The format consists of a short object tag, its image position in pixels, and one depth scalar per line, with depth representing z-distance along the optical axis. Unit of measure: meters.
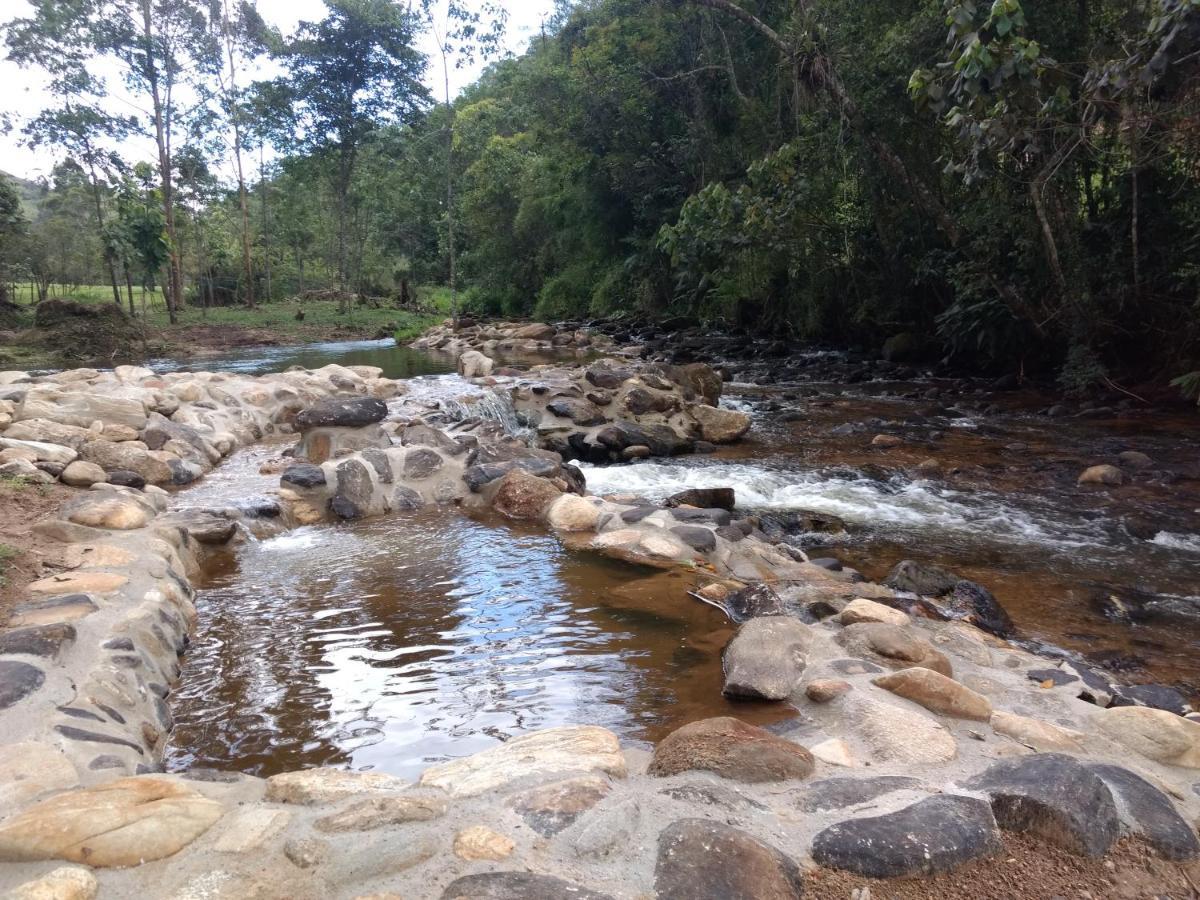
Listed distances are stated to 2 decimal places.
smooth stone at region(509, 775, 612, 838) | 2.09
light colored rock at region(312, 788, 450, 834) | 2.08
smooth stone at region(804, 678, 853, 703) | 3.03
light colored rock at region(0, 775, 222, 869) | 1.88
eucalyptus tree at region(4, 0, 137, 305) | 24.36
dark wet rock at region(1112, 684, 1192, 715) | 3.44
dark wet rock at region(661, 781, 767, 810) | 2.21
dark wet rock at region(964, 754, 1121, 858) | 2.08
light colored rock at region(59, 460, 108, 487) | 5.65
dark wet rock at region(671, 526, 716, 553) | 5.16
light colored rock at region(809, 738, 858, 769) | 2.51
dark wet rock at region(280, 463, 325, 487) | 6.18
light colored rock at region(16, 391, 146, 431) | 7.34
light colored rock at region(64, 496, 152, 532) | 4.76
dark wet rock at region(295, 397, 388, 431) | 7.45
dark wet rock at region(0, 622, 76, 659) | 2.98
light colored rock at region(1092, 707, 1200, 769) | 2.62
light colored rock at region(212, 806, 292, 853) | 1.97
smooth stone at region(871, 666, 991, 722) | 2.86
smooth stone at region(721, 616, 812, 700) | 3.21
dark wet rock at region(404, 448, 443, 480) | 6.58
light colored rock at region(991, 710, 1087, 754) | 2.66
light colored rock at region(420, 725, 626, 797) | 2.39
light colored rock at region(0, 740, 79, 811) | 2.21
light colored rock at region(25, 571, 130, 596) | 3.62
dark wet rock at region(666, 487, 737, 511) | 6.90
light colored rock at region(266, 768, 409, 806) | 2.28
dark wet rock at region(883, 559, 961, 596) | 4.85
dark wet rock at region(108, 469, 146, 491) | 5.92
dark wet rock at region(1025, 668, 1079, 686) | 3.42
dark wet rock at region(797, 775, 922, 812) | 2.21
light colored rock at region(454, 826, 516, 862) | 1.95
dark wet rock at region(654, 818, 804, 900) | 1.83
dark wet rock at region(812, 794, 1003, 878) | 1.94
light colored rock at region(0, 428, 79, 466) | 5.79
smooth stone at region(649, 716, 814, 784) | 2.39
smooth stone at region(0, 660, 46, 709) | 2.69
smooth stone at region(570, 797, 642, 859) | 1.99
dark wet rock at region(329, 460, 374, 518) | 6.08
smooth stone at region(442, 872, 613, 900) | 1.78
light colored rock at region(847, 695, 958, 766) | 2.54
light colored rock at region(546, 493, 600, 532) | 5.77
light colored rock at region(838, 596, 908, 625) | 3.86
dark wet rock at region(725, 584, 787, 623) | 4.15
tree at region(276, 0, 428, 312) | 27.48
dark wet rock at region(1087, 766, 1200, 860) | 2.09
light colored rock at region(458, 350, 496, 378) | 13.48
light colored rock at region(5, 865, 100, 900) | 1.73
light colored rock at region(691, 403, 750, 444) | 9.83
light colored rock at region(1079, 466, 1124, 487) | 7.27
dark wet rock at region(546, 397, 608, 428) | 9.76
